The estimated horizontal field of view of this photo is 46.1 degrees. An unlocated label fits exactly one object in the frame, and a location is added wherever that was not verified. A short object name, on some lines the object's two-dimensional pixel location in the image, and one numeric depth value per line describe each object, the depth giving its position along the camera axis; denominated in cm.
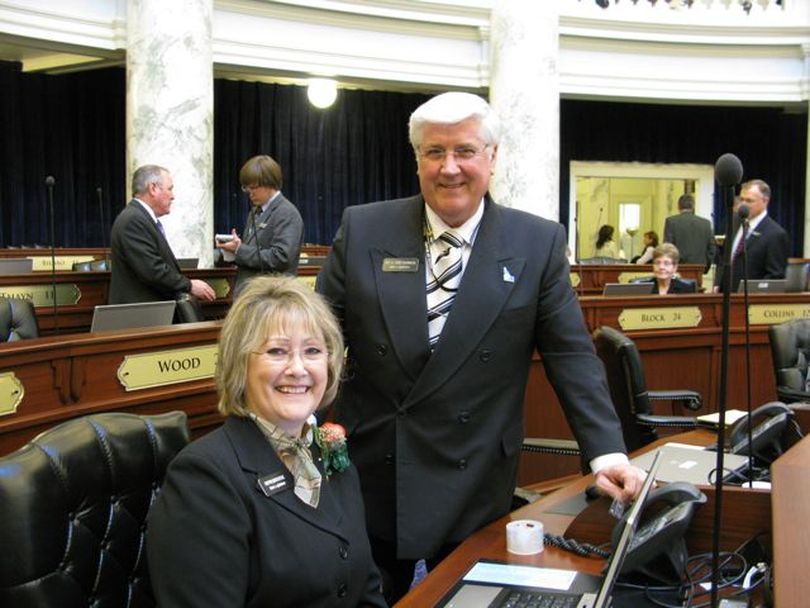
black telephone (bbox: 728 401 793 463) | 229
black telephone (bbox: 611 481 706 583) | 153
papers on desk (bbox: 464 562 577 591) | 154
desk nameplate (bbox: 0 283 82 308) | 525
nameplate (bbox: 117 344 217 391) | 314
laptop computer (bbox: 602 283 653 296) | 569
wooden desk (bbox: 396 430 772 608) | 157
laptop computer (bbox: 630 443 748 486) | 211
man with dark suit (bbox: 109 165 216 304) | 444
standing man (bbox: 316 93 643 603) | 183
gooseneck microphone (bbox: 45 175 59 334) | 479
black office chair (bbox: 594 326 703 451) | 338
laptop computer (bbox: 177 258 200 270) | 627
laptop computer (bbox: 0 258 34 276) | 597
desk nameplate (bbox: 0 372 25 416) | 267
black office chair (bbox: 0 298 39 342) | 360
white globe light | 966
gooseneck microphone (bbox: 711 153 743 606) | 122
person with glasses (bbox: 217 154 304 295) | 484
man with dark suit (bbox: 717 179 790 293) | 623
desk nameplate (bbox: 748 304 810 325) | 552
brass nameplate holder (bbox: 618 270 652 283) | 860
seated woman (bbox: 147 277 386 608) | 138
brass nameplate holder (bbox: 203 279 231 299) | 577
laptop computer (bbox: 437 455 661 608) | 146
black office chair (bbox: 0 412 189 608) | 134
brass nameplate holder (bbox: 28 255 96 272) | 823
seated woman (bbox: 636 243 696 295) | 619
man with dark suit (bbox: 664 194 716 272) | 930
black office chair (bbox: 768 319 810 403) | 405
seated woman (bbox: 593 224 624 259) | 1232
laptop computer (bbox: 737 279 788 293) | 570
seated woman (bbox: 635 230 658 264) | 1152
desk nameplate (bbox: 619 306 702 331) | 515
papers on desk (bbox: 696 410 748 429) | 280
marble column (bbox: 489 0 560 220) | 861
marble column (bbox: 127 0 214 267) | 686
